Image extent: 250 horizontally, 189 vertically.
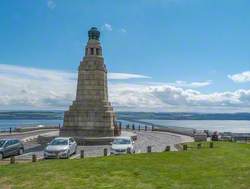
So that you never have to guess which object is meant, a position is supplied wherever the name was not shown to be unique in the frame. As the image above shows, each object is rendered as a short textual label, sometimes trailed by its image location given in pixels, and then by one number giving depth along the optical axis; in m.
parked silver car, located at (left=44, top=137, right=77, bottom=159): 15.62
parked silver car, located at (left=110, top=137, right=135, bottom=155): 16.49
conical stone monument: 25.30
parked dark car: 16.54
